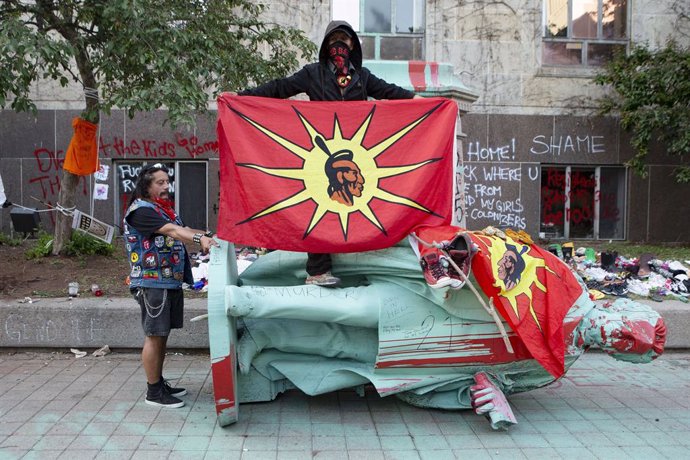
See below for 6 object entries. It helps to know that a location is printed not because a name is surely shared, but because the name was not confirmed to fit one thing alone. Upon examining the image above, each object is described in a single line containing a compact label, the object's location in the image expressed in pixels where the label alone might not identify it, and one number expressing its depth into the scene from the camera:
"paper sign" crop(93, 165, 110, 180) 11.40
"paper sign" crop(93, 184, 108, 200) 11.38
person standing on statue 4.46
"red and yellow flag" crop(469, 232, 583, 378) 3.84
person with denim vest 4.23
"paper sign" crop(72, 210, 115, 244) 6.98
